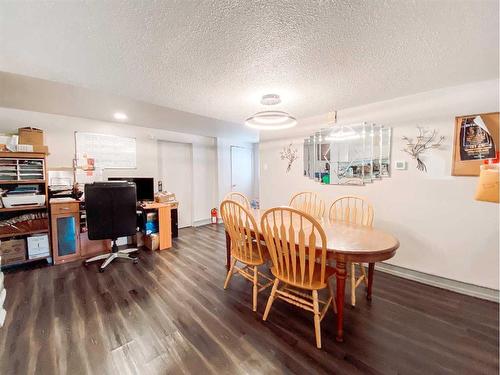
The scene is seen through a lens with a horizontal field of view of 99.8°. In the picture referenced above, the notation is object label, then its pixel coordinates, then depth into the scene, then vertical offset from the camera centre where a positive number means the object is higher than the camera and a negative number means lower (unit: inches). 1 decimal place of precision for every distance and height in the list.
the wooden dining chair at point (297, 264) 56.1 -24.5
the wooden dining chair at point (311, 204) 107.2 -15.2
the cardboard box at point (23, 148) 101.0 +14.7
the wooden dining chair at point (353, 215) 75.0 -17.7
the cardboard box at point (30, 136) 104.5 +21.3
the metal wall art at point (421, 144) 85.0 +13.0
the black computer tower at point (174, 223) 155.9 -34.4
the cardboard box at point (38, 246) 106.9 -34.9
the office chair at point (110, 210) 101.2 -16.0
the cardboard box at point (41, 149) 105.3 +14.9
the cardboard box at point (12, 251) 101.3 -35.5
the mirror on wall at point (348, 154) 99.1 +11.4
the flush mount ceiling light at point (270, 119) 79.1 +22.5
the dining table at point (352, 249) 54.1 -19.3
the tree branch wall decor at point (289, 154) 133.4 +14.1
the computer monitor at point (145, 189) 140.1 -7.8
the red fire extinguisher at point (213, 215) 198.1 -36.0
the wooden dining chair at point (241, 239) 71.6 -22.3
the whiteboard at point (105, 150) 130.2 +18.1
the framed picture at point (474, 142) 74.0 +12.1
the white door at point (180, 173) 172.6 +3.4
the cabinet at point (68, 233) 109.3 -30.0
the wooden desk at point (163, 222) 131.9 -28.9
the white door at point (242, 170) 218.1 +7.0
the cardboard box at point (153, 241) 129.5 -39.8
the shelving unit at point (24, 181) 101.6 -1.3
